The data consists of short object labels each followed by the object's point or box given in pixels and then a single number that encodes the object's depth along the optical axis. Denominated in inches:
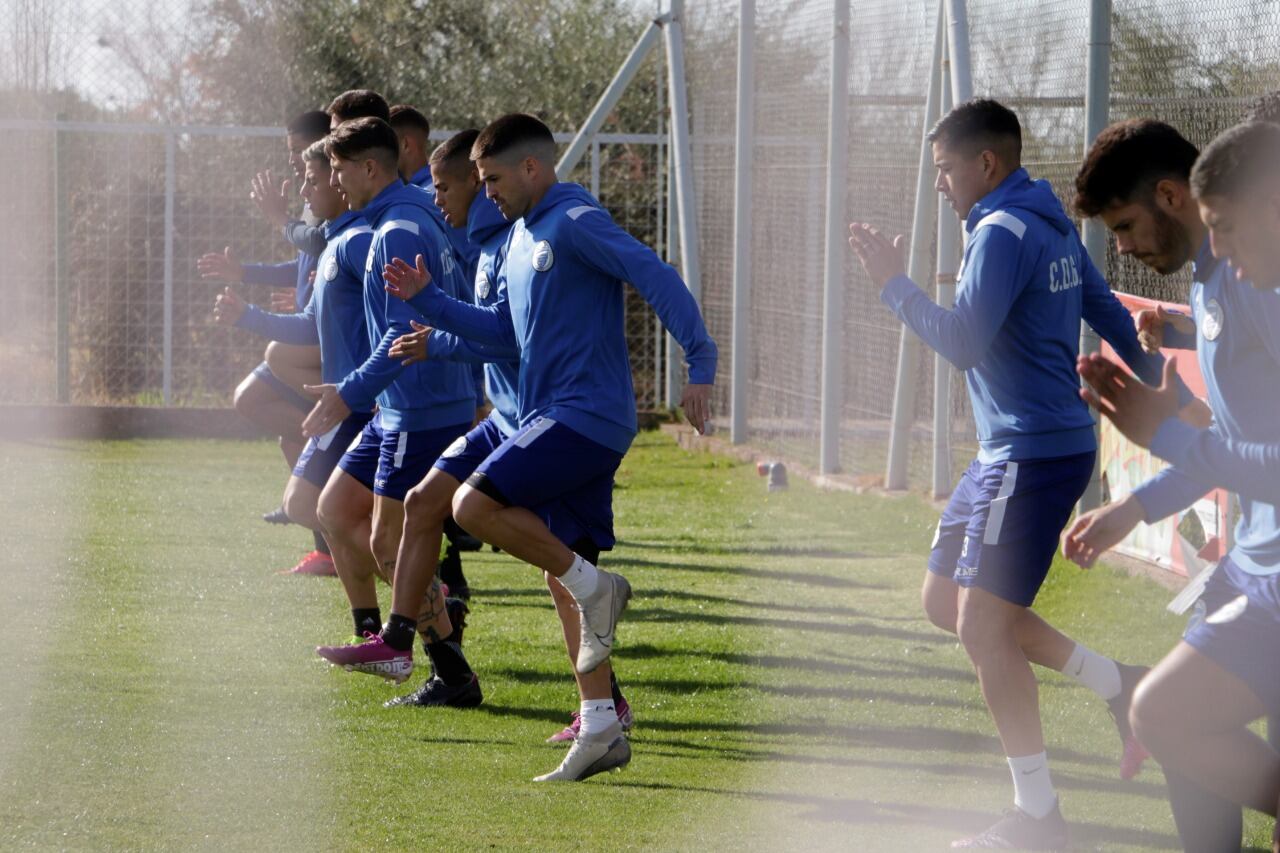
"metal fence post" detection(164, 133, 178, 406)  1146.0
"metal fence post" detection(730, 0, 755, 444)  1045.2
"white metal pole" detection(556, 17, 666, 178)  1077.1
